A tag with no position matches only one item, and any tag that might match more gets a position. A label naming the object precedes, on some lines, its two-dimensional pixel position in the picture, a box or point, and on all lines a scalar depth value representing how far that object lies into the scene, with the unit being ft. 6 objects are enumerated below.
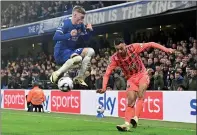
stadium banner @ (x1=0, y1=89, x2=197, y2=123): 50.88
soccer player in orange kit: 35.65
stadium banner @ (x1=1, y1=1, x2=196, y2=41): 61.41
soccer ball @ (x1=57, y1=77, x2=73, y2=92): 30.19
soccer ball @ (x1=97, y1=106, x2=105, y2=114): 58.59
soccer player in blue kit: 31.07
